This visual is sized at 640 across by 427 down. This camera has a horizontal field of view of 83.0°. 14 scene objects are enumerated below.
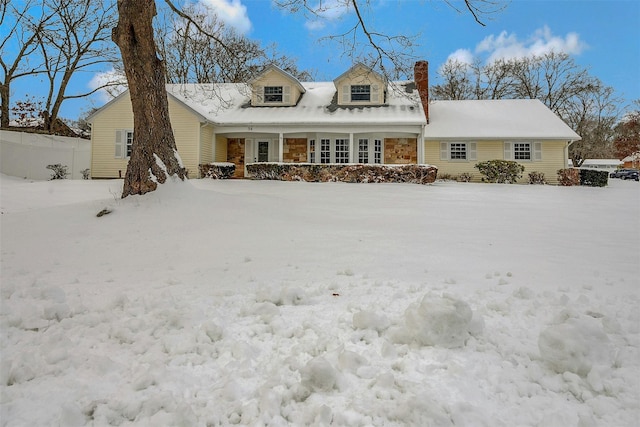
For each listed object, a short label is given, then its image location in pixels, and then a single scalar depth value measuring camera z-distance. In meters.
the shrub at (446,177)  18.15
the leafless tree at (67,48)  20.00
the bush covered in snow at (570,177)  15.71
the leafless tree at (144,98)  6.75
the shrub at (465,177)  17.83
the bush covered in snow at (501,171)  15.69
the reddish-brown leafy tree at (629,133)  35.16
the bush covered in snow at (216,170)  14.73
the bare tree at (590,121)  30.86
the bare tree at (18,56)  19.44
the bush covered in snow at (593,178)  15.99
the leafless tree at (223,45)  9.70
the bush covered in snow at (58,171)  15.81
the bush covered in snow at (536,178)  16.83
